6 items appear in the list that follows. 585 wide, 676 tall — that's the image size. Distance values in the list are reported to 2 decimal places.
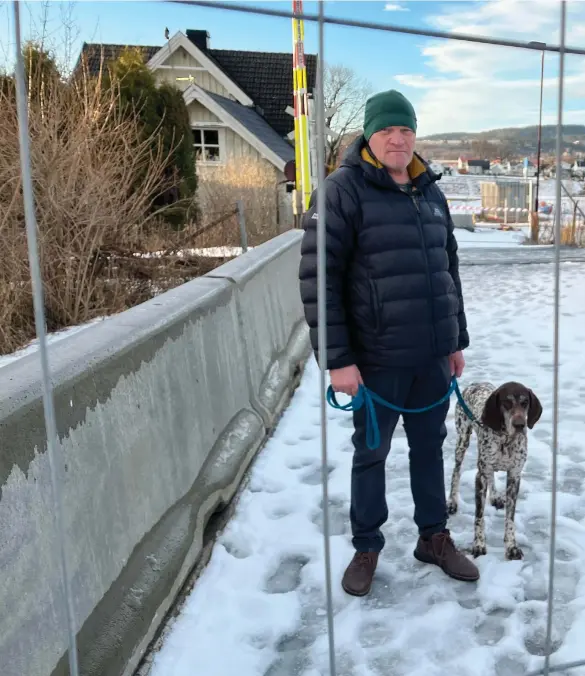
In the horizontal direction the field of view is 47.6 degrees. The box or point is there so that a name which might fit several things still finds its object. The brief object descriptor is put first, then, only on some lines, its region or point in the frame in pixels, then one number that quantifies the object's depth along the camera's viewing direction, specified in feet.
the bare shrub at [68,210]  22.04
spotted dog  9.93
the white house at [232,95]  76.54
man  8.48
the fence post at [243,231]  37.11
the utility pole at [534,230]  67.46
